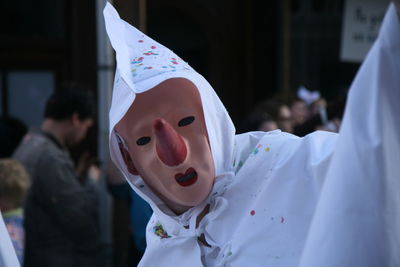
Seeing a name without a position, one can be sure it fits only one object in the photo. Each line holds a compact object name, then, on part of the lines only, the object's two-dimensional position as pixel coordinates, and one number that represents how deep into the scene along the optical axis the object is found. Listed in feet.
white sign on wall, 29.50
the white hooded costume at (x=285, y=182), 7.91
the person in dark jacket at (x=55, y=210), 20.83
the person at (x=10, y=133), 25.45
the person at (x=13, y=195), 18.12
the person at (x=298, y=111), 29.20
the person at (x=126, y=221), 20.22
